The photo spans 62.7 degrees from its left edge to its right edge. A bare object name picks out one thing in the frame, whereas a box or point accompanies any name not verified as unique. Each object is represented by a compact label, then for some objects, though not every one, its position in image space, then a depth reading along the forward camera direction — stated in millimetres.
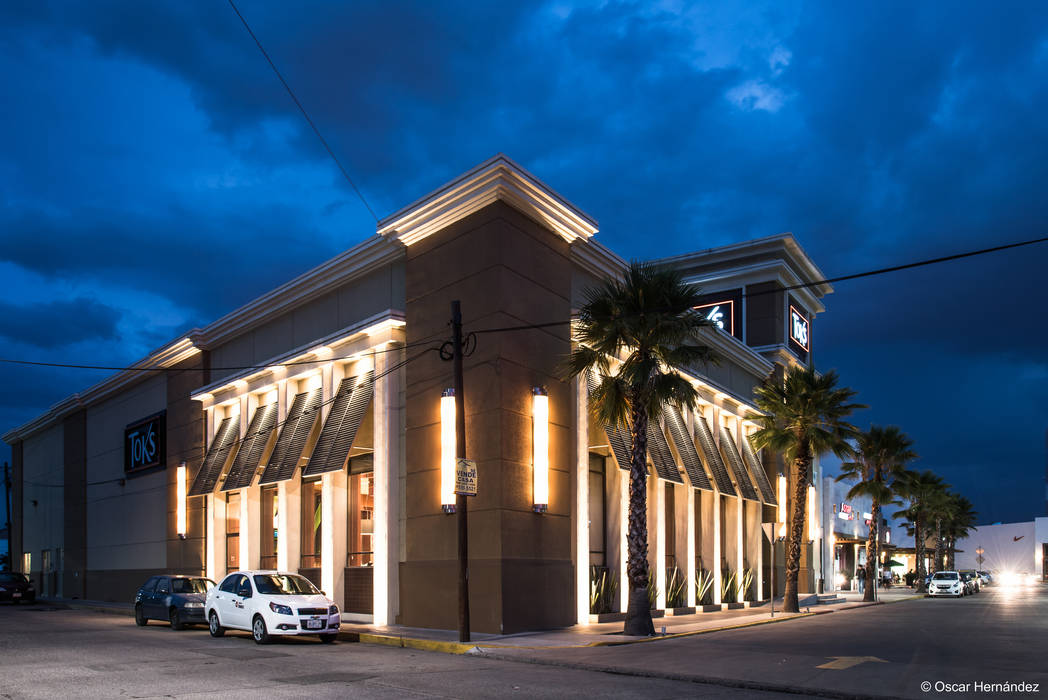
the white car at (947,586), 53281
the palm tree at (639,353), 21234
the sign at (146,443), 37500
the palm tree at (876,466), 44594
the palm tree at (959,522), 90525
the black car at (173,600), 23438
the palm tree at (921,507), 66325
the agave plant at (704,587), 31203
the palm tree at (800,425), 32062
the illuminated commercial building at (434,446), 21828
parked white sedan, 18891
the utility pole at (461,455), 18828
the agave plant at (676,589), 29136
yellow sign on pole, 18703
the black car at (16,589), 40219
